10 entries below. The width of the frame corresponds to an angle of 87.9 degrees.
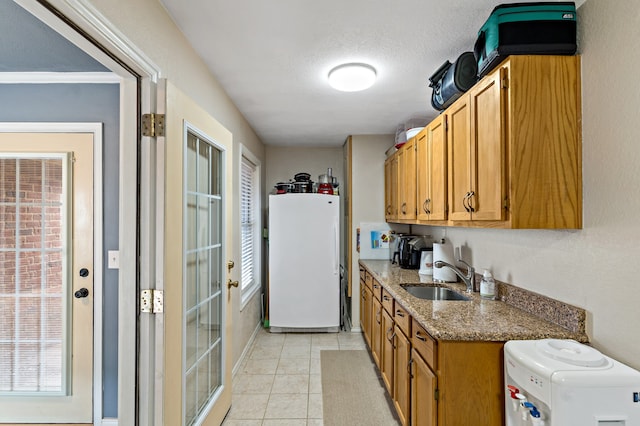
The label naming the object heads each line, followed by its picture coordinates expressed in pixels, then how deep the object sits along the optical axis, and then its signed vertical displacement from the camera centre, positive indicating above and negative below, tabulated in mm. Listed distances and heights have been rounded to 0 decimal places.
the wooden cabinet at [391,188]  3541 +368
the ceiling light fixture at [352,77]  2143 +958
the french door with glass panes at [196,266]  1502 -241
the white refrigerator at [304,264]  3955 -520
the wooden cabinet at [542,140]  1444 +345
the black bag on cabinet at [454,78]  1882 +845
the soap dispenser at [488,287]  2086 -427
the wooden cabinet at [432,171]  2213 +358
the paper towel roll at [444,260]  2674 -324
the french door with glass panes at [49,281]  2273 -404
